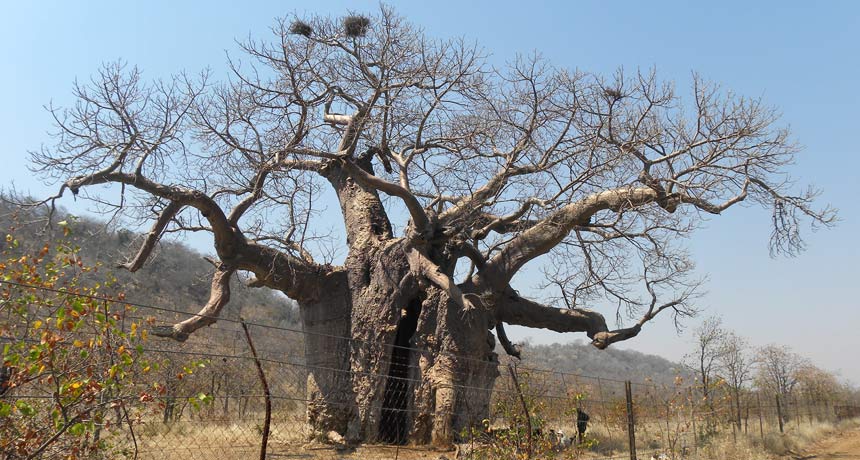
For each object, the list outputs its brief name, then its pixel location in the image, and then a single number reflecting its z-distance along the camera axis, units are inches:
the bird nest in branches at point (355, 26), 342.3
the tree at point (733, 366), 723.4
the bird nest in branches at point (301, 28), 345.1
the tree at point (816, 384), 1107.9
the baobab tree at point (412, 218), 340.2
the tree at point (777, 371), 1139.9
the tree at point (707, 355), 697.9
